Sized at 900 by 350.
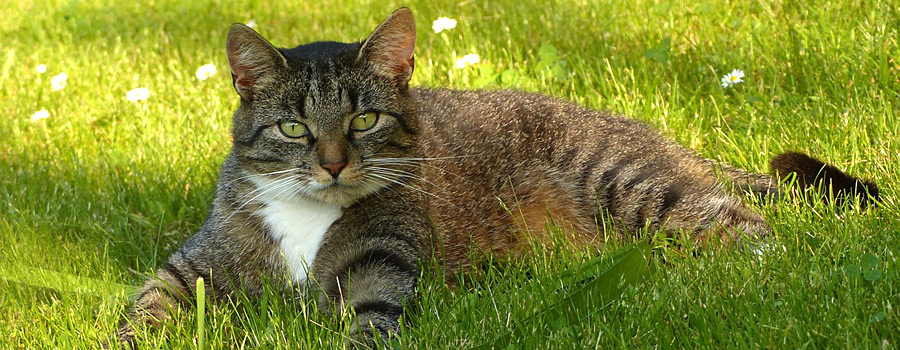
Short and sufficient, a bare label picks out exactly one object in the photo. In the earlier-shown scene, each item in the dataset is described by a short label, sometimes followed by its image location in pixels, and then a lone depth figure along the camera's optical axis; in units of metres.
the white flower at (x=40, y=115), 6.02
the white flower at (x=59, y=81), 6.49
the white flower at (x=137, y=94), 6.02
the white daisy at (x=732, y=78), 5.18
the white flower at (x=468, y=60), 5.81
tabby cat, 3.61
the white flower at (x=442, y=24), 6.12
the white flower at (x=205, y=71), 6.19
